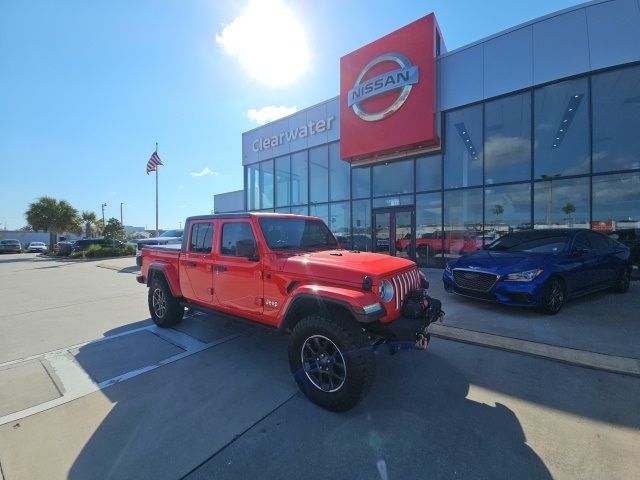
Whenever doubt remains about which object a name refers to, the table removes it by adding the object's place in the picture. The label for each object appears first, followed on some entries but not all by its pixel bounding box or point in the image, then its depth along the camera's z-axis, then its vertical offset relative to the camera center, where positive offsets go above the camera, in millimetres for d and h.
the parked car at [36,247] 37119 -951
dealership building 9156 +3524
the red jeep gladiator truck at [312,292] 2873 -587
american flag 24750 +5917
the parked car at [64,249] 26047 -831
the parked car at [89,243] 25250 -363
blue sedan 5492 -601
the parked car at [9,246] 33875 -746
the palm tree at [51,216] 31672 +2348
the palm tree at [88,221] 43703 +2465
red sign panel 11133 +5378
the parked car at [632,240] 8828 -100
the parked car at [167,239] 15563 -31
